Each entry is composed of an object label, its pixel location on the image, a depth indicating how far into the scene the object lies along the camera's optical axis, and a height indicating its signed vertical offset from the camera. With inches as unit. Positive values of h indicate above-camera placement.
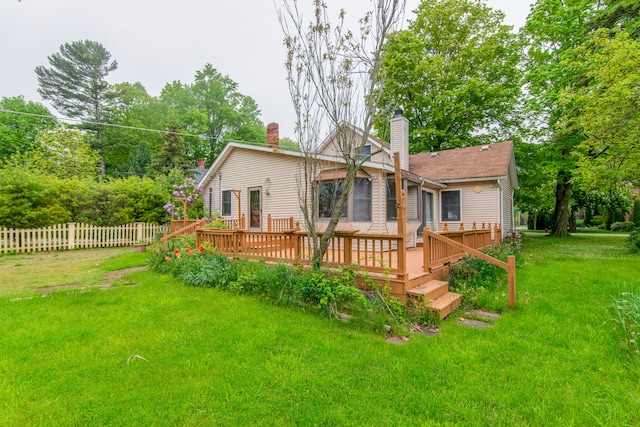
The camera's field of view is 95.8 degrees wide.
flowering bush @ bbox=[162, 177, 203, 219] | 481.8 +41.4
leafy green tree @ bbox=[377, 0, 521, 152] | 658.2 +335.7
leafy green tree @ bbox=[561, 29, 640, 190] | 283.7 +113.3
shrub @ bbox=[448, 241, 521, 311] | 193.2 -52.1
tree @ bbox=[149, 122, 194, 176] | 869.8 +185.0
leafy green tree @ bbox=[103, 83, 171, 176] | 1066.9 +351.5
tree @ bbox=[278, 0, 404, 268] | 173.0 +85.9
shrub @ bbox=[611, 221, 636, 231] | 866.1 -34.4
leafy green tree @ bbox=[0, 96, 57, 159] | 919.7 +322.2
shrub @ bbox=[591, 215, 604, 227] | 1025.5 -18.3
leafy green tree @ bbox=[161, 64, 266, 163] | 1192.4 +471.4
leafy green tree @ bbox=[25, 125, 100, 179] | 759.1 +178.2
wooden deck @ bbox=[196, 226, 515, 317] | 169.3 -30.1
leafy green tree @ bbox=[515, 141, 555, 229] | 582.9 +92.6
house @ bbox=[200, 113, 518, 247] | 333.7 +40.9
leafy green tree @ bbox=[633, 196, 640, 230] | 848.7 +4.9
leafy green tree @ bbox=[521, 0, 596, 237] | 521.0 +294.3
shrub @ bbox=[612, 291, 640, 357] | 121.7 -52.2
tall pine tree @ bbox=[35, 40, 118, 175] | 969.5 +473.1
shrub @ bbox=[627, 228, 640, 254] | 380.8 -37.0
